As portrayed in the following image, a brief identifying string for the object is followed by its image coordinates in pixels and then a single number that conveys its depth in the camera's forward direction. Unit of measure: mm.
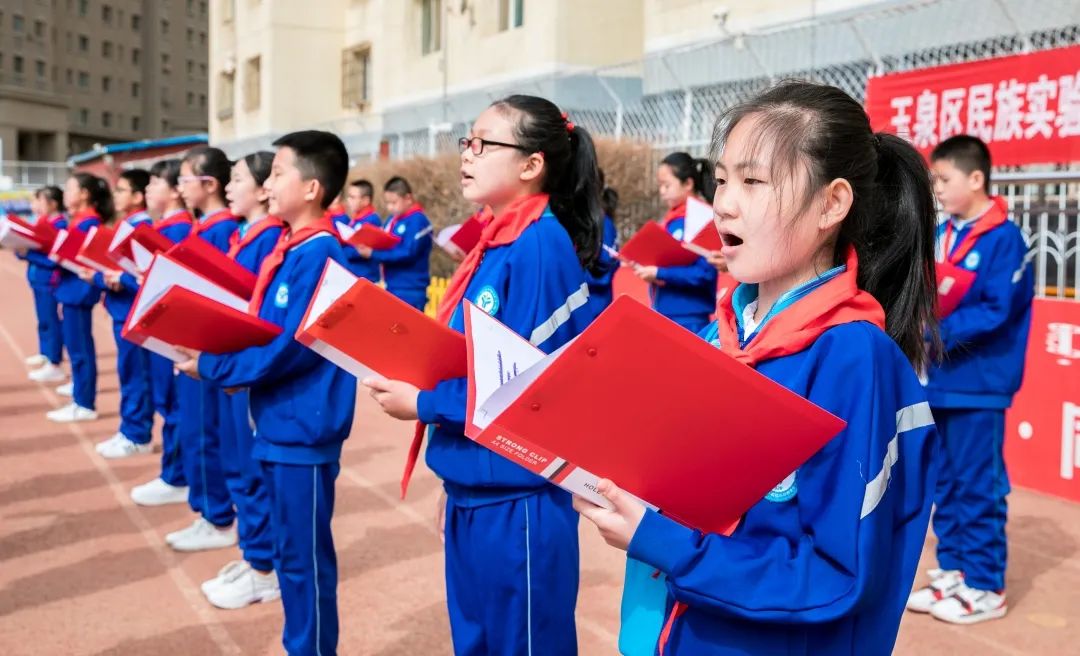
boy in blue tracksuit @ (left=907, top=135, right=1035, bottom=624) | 4129
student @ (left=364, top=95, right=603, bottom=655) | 2506
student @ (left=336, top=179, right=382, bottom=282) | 11477
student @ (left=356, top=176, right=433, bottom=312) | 10289
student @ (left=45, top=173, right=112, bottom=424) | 8000
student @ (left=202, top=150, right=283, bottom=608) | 4227
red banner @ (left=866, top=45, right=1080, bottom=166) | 6273
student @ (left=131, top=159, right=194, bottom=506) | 5867
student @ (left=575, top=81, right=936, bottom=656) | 1422
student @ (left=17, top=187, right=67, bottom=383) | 9100
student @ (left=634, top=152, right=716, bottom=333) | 6254
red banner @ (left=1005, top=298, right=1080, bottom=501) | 5770
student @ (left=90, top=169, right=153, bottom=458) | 6809
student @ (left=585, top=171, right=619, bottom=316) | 6621
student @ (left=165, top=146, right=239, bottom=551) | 5035
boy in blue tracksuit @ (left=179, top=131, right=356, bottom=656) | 3258
